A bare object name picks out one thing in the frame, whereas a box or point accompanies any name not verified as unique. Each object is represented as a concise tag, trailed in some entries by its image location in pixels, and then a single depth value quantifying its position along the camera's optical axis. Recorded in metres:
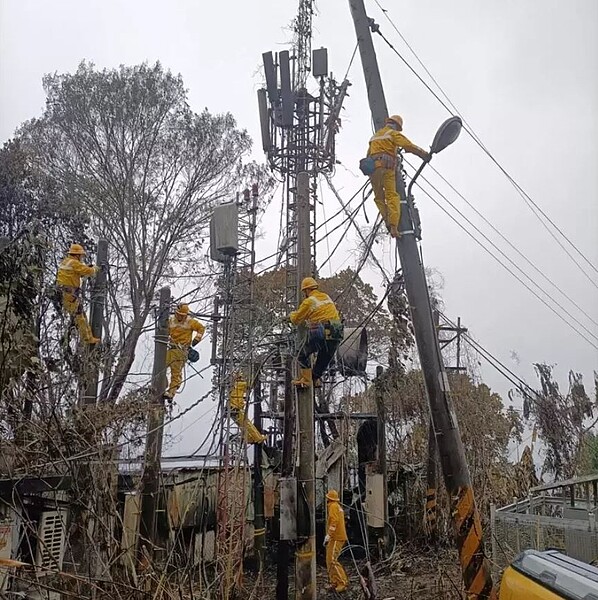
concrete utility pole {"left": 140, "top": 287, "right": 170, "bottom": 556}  9.62
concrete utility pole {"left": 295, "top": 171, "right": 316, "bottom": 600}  8.89
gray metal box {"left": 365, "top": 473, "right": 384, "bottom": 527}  14.19
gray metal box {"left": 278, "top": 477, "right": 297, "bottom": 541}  9.03
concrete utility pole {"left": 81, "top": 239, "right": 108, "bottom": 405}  10.82
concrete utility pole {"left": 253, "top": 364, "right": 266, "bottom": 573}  13.38
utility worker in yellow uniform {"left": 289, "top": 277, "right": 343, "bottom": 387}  9.20
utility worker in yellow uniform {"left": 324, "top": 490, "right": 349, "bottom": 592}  12.57
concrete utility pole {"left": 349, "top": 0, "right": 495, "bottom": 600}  6.56
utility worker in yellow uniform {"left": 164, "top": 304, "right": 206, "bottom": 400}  12.16
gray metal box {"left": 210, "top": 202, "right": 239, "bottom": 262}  13.01
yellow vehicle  3.96
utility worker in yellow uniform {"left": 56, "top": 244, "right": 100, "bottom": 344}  10.54
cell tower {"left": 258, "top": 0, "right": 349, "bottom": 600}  11.61
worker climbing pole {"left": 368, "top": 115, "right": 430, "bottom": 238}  7.45
